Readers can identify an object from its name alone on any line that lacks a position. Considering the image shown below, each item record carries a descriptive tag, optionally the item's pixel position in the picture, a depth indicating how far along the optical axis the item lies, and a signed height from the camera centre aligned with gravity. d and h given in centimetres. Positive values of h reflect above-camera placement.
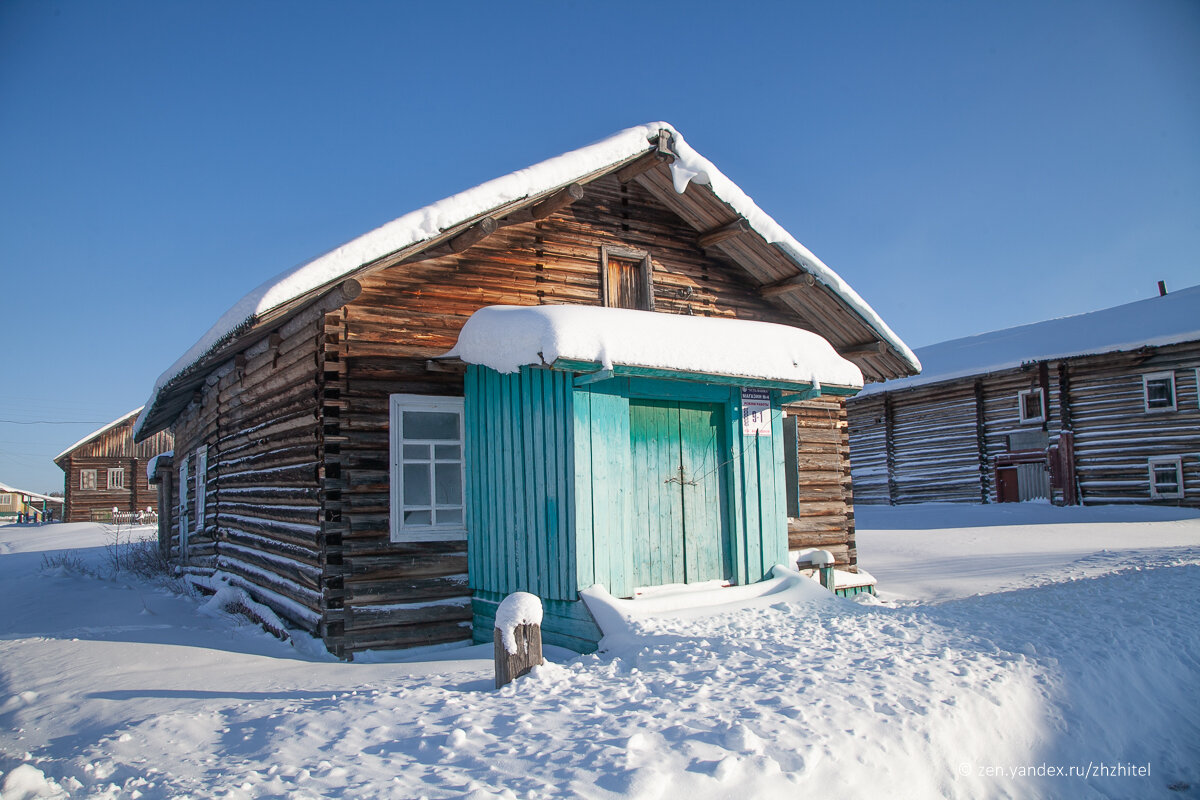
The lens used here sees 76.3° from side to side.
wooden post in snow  509 -112
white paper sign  832 +54
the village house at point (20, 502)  6041 -155
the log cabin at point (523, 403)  709 +68
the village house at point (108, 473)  3812 +43
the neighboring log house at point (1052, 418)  2116 +113
